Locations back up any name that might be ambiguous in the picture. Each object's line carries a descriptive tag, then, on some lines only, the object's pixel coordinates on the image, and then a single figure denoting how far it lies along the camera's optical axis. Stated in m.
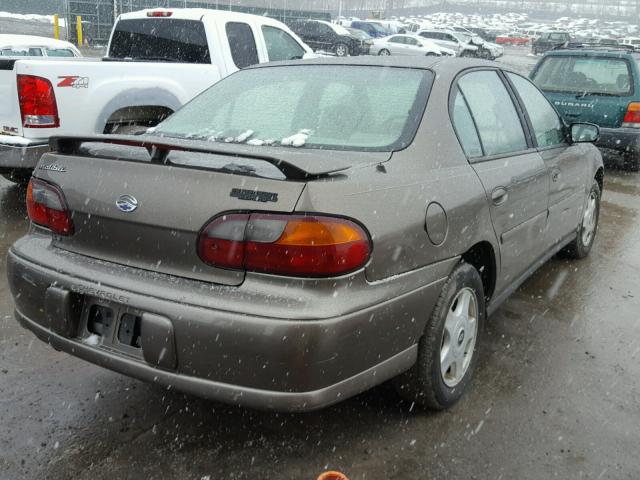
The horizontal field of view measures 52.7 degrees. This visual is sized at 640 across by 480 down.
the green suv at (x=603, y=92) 8.79
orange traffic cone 2.20
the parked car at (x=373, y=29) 41.91
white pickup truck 5.30
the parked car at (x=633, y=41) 46.12
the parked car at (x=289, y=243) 2.20
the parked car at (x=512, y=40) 56.53
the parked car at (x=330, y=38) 31.77
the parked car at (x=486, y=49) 37.66
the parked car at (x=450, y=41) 35.59
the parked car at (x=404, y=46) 31.09
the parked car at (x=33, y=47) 10.62
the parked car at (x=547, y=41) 44.72
